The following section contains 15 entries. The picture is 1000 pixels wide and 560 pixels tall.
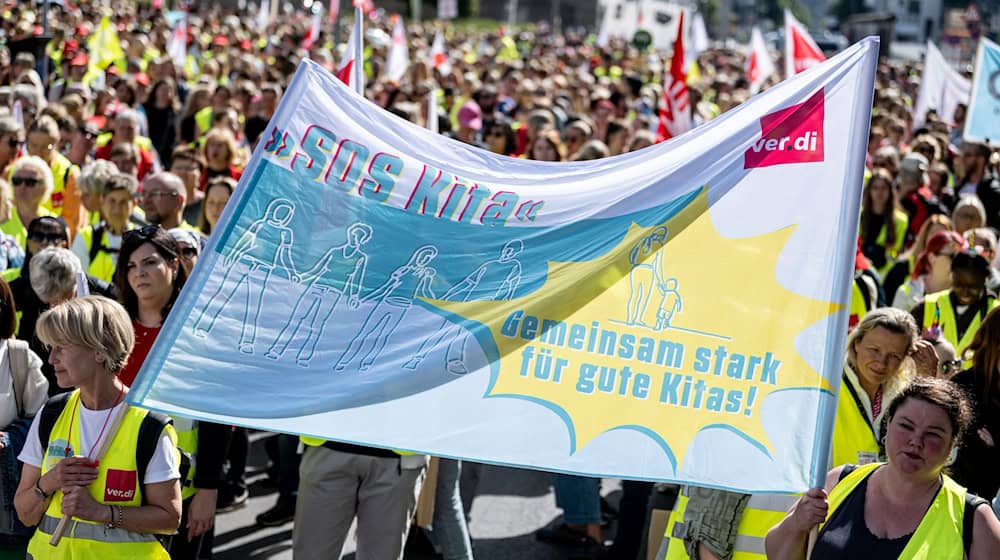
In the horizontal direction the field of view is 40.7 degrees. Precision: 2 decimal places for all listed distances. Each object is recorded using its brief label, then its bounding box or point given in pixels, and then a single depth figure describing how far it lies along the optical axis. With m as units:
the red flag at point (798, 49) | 12.60
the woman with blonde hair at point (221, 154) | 8.95
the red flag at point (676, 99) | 9.88
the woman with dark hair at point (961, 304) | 6.35
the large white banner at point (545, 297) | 3.39
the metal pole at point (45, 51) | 14.84
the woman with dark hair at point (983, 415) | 4.53
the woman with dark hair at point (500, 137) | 11.09
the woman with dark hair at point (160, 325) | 4.57
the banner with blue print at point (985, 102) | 10.92
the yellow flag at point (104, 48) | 16.94
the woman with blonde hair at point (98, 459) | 3.76
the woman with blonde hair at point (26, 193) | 7.03
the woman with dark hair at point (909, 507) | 3.34
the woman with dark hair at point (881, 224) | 9.16
